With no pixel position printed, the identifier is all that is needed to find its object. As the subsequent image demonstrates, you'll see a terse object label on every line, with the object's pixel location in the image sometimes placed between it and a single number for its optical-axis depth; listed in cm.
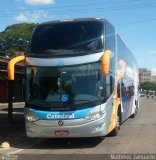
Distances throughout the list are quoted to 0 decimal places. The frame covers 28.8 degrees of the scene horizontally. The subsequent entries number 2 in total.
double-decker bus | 874
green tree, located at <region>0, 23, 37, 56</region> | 5118
